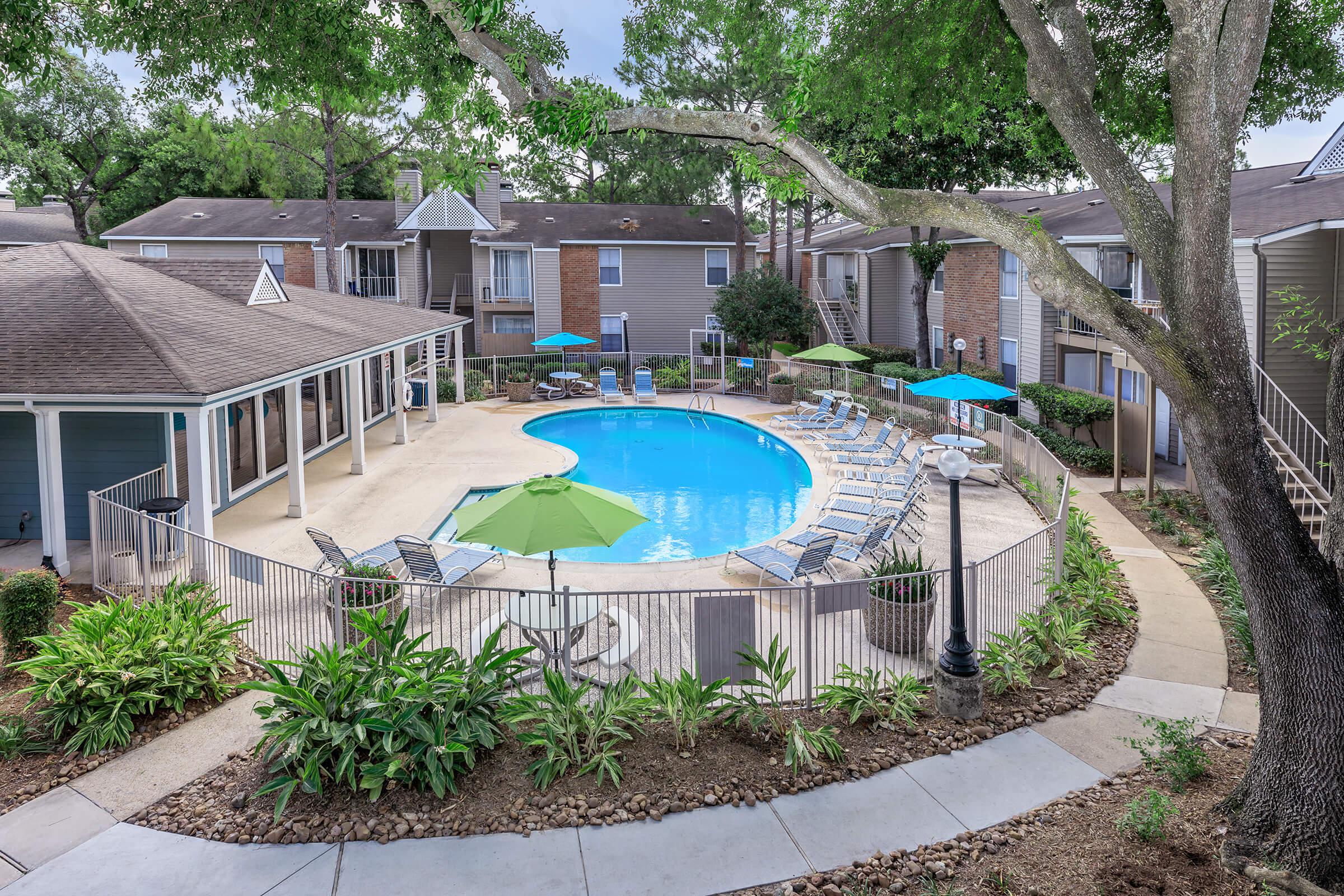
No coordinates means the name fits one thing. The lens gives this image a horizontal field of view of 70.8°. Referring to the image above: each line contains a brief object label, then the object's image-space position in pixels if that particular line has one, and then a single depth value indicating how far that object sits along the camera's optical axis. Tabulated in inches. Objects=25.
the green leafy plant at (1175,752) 303.3
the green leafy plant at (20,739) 332.8
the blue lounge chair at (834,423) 1029.2
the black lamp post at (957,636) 349.7
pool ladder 1221.1
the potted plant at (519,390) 1306.3
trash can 472.1
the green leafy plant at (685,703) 337.1
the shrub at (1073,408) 861.2
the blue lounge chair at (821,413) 1050.7
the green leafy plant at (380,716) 304.2
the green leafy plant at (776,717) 324.5
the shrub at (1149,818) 269.0
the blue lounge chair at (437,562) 497.7
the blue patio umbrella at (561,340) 1376.7
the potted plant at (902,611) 420.5
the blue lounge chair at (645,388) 1291.8
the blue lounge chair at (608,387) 1318.9
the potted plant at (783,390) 1267.2
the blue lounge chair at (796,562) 515.6
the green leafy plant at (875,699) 355.6
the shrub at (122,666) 346.6
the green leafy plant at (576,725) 315.9
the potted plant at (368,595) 413.1
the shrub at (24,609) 403.5
